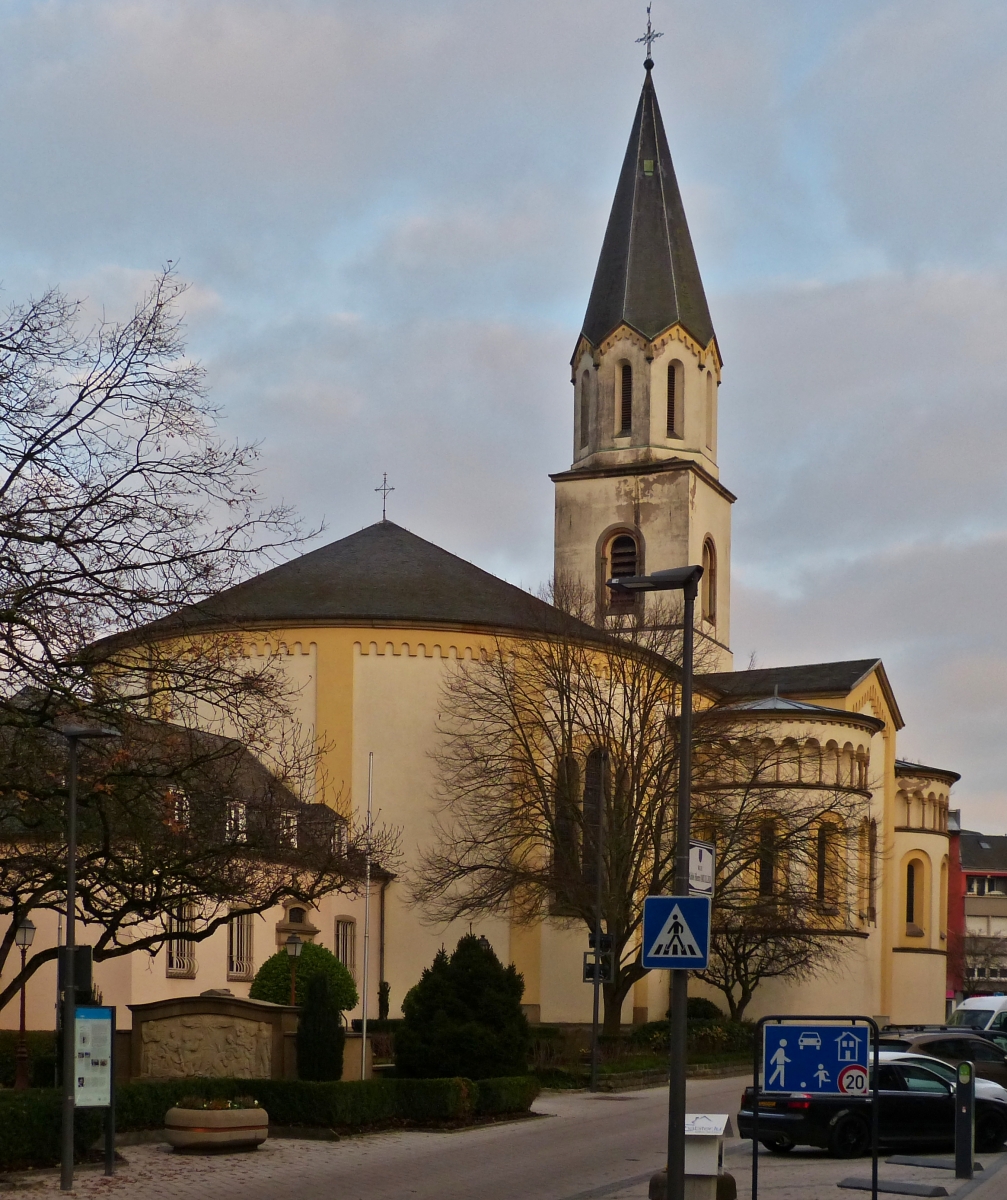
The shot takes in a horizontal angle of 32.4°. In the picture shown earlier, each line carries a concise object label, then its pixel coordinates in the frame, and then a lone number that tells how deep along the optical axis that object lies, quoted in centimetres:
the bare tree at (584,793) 4203
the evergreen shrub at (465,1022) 2725
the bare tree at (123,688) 1692
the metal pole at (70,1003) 1814
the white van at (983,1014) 4072
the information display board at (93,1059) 1902
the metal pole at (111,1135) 1928
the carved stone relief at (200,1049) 2597
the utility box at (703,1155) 1573
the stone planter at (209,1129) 2136
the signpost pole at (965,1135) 1998
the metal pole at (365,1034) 2884
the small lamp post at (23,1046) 2678
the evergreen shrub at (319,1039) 2609
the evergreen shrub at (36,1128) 1900
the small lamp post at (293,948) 3344
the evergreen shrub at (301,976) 3741
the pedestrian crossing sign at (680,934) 1534
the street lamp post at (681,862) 1495
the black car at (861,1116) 2225
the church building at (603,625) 4606
